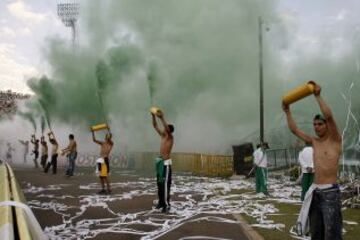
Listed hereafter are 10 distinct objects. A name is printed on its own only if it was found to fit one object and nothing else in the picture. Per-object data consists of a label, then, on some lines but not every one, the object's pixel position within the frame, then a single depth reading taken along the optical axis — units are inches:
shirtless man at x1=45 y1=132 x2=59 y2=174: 986.7
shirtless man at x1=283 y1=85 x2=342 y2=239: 237.5
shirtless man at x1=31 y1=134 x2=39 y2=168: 1247.0
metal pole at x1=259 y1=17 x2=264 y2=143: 1052.0
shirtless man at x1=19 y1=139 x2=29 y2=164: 1706.0
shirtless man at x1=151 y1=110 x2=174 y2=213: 450.0
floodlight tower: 2427.4
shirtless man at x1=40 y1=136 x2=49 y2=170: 1092.5
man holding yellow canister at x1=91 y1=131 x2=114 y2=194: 603.8
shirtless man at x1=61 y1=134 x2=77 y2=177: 884.0
